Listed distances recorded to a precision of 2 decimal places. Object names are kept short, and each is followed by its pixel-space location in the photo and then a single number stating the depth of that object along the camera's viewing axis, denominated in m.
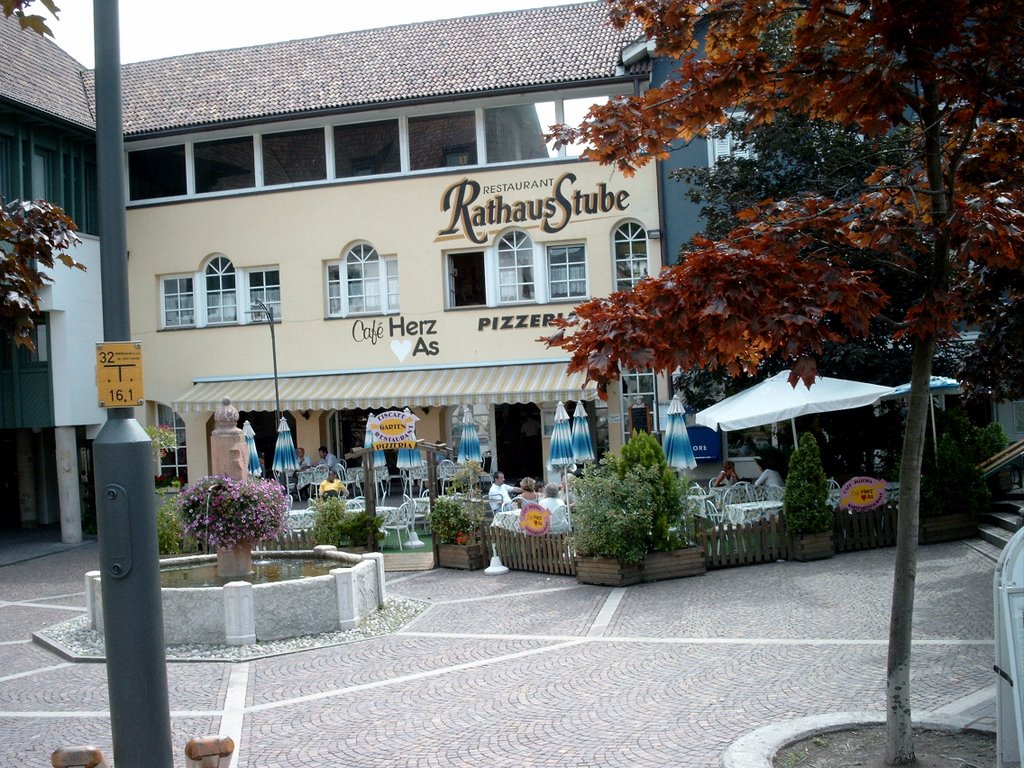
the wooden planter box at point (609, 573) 12.96
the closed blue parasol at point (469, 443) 18.75
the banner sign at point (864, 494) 14.72
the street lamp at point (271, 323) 22.69
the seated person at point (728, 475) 17.42
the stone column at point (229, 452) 12.81
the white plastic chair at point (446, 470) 22.70
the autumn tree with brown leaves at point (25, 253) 8.43
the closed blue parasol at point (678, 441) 15.90
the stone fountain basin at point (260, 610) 10.61
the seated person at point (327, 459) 23.91
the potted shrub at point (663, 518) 13.13
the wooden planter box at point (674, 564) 13.16
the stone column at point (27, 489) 25.97
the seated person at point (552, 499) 14.81
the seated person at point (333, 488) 18.25
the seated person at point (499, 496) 17.28
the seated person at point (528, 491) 15.64
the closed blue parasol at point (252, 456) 19.81
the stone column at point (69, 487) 22.16
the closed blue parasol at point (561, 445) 17.48
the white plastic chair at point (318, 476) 22.95
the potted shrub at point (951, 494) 14.63
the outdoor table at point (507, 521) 15.13
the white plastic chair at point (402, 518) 17.50
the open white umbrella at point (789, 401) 15.05
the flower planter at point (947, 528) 14.61
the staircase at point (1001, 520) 13.73
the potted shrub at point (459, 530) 15.17
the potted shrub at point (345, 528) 15.99
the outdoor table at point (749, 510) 15.01
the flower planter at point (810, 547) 14.06
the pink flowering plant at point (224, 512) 11.82
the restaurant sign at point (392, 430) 16.42
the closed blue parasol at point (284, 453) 20.95
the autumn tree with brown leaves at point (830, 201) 5.53
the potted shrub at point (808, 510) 14.02
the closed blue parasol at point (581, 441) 17.48
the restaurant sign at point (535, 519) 14.43
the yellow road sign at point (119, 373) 5.35
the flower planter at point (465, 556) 15.12
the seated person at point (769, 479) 16.44
